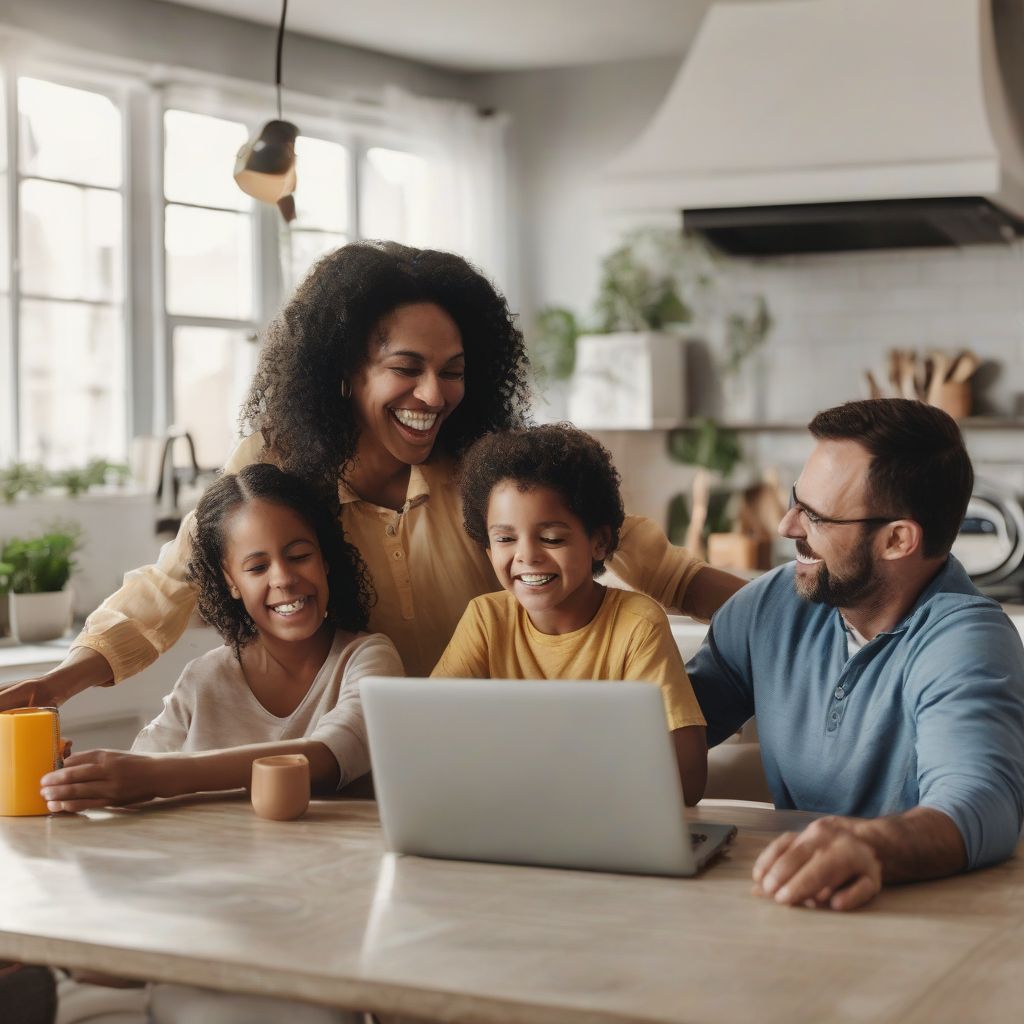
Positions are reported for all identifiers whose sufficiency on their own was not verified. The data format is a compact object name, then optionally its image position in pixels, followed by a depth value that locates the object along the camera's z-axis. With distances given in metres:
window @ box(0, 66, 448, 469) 5.16
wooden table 1.11
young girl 2.05
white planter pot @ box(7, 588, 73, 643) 3.87
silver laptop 1.42
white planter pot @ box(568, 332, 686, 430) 6.08
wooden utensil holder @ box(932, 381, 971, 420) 5.58
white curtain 6.59
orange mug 1.78
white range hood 4.44
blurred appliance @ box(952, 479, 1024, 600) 4.93
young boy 1.91
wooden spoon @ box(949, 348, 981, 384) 5.63
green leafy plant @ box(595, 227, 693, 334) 6.27
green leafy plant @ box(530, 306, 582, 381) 6.44
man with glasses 1.53
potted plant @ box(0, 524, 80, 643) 3.88
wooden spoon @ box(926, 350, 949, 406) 5.62
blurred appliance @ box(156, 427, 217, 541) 4.69
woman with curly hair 2.21
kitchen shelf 5.51
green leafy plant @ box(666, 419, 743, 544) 6.06
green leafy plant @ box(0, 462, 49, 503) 4.64
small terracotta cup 1.70
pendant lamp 3.00
